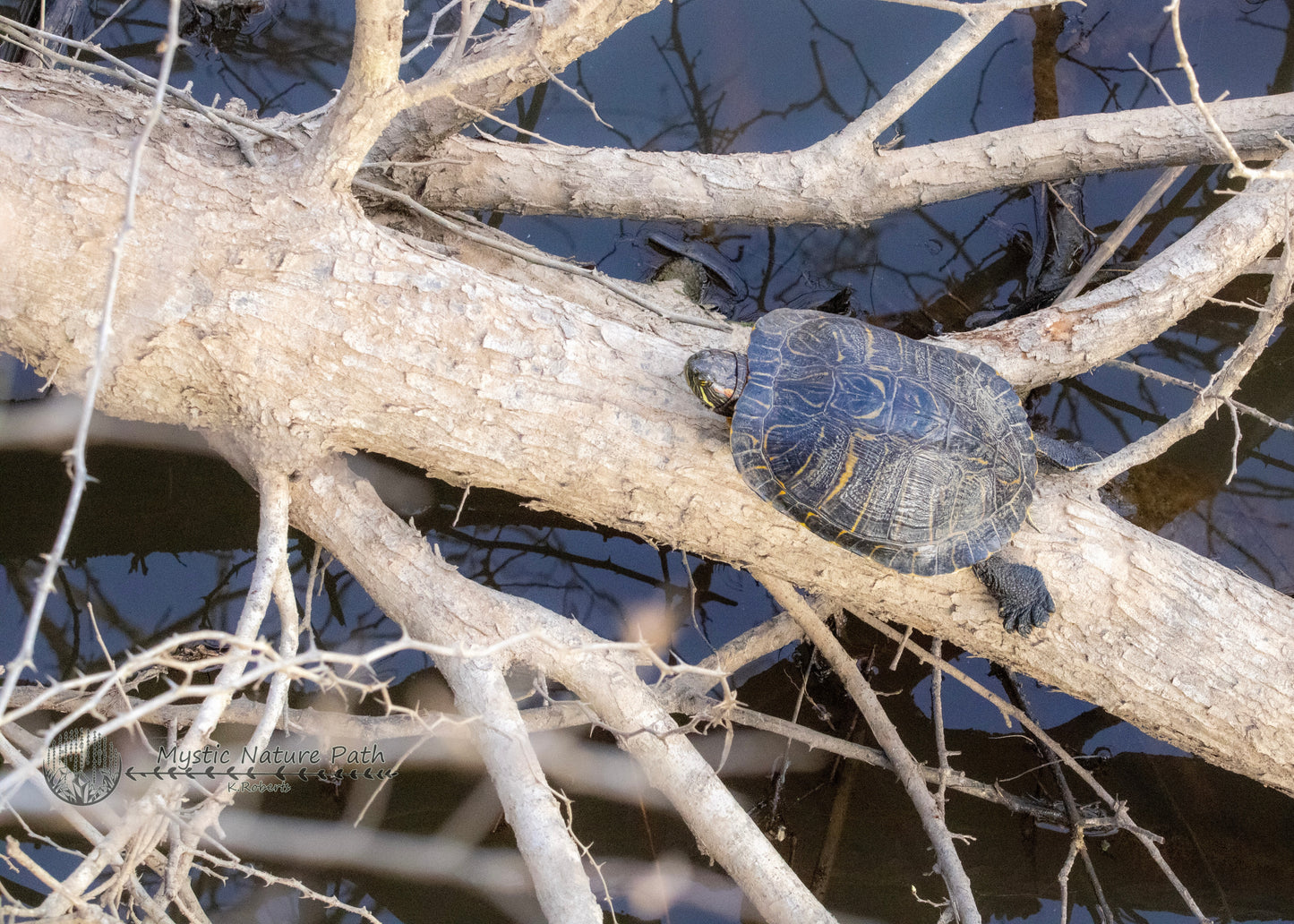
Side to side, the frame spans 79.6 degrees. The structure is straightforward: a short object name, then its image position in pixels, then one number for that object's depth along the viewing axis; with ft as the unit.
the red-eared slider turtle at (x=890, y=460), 7.16
